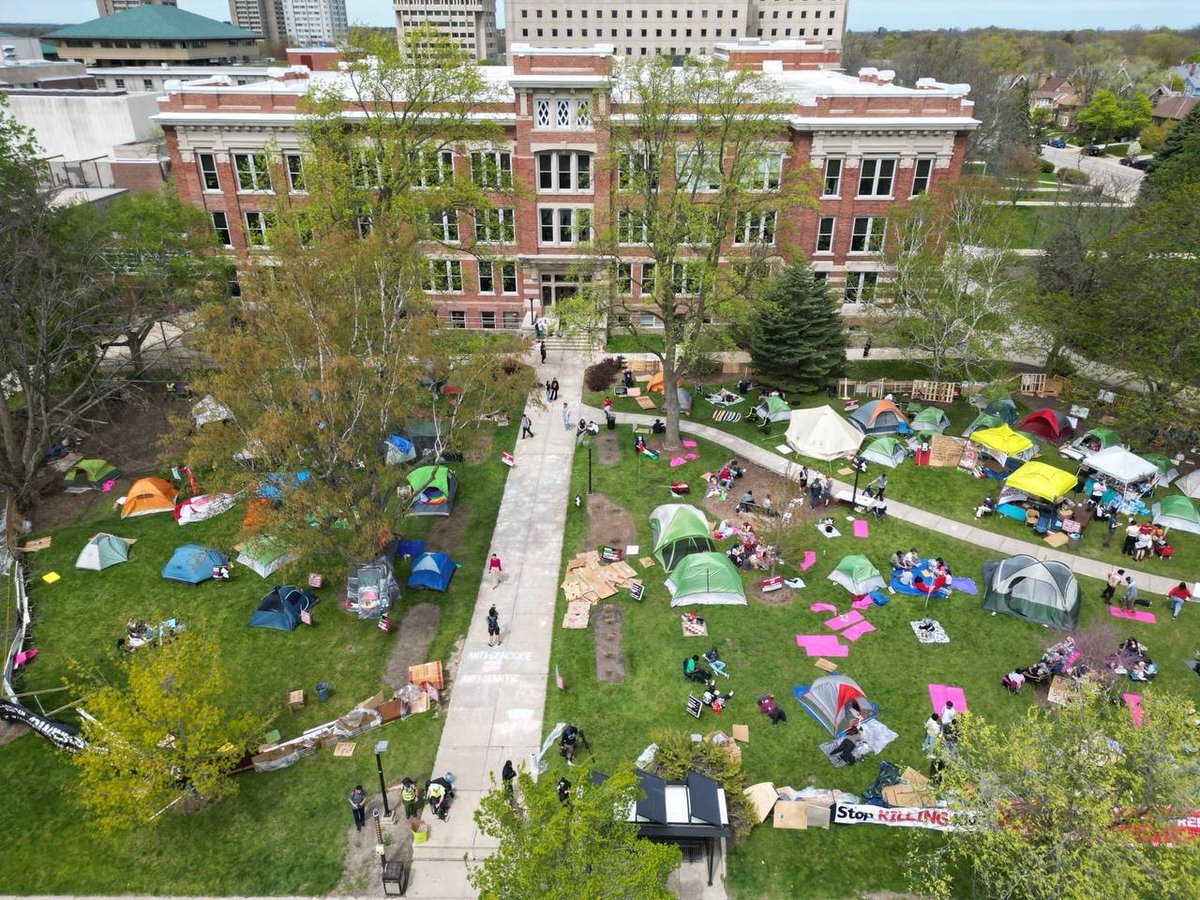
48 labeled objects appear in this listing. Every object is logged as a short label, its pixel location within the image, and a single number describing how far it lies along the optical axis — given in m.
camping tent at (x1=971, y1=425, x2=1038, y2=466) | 31.17
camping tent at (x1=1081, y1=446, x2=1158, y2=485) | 29.19
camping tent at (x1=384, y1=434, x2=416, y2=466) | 31.89
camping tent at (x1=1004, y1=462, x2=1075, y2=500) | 28.05
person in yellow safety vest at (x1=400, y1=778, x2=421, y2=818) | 17.81
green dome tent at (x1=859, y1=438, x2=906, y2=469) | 32.38
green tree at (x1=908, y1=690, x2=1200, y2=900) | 12.81
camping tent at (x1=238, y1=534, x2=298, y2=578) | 23.05
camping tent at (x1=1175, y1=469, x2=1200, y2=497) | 29.34
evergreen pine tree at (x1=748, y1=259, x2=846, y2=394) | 36.78
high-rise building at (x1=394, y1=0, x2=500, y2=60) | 178.38
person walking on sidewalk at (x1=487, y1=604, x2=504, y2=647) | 22.94
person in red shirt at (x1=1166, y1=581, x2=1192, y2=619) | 23.92
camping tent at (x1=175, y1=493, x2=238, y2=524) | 29.03
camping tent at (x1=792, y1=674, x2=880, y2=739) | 19.84
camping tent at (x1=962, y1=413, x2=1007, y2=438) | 33.94
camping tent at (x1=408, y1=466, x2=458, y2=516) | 29.85
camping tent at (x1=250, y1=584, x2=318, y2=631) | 23.91
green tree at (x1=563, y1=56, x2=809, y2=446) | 30.20
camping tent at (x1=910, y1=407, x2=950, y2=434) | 34.41
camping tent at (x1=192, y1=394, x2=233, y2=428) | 31.59
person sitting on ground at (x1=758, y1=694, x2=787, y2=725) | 20.20
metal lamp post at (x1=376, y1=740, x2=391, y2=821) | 16.97
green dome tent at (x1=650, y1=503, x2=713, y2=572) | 26.20
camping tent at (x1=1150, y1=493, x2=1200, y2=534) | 28.05
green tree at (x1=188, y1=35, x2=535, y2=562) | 21.94
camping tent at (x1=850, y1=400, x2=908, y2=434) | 34.41
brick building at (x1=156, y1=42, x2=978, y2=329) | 40.38
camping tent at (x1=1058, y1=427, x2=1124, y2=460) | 32.44
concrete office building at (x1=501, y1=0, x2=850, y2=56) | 129.75
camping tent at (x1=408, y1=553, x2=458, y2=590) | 25.39
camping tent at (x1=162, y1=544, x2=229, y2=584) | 25.84
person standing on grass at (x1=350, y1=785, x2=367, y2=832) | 17.53
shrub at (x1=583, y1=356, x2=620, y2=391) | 39.50
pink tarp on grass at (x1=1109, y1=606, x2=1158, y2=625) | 23.89
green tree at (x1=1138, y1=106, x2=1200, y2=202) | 53.81
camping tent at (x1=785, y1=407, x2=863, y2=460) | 32.22
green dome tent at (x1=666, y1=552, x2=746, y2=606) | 24.50
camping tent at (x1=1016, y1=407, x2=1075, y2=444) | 34.25
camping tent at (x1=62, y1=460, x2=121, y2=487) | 31.67
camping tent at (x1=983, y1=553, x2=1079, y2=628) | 23.33
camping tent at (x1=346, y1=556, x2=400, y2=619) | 24.25
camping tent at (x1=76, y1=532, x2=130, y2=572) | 26.60
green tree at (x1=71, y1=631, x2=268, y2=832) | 16.53
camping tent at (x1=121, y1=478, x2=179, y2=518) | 29.53
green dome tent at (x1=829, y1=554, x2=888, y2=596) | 24.77
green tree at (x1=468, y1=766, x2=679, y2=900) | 12.20
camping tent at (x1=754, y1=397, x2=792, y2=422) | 35.84
